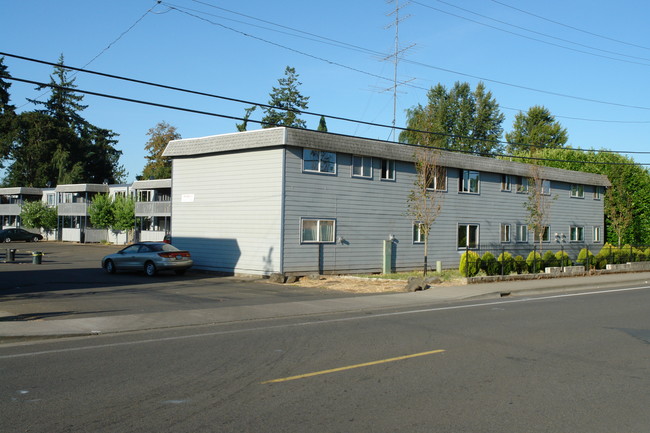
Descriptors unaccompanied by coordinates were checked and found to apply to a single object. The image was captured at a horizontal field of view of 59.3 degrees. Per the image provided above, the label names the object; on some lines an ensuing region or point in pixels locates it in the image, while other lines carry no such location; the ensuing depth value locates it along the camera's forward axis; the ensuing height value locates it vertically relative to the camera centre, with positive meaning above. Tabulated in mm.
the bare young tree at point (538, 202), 32812 +2112
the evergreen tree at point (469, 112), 79938 +17425
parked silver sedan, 25359 -1392
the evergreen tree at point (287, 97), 77000 +18393
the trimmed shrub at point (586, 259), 29103 -1087
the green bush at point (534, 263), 26203 -1202
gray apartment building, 24578 +1388
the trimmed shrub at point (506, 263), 24694 -1179
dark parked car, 60500 -1042
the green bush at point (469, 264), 23078 -1175
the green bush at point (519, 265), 25438 -1268
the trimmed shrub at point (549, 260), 27312 -1089
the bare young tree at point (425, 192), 26906 +2152
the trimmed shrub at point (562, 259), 27828 -1068
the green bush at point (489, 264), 24172 -1205
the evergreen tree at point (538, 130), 79438 +15141
